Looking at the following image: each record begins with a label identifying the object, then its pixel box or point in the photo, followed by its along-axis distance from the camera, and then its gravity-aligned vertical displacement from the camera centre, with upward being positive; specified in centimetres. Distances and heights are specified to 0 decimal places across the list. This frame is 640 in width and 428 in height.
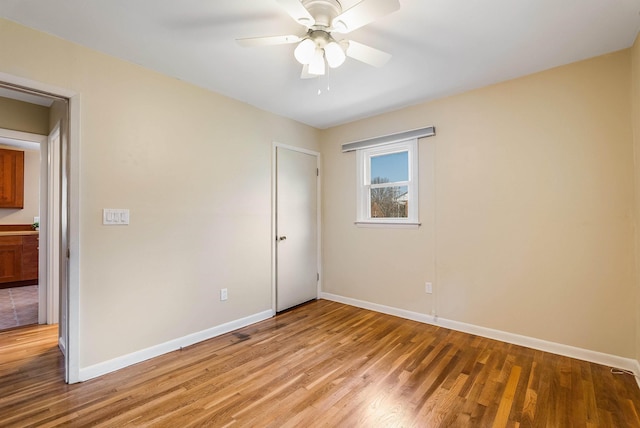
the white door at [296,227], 363 -14
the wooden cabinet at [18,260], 470 -71
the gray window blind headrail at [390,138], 317 +94
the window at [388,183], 337 +41
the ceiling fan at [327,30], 145 +106
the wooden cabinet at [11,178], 488 +67
